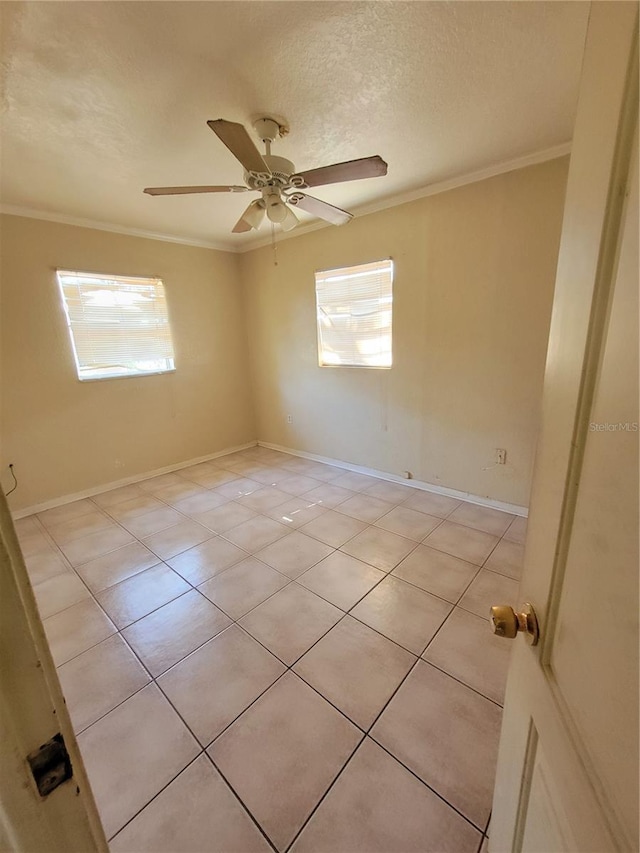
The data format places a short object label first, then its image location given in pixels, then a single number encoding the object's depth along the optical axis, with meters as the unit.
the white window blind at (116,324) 3.11
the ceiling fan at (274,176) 1.50
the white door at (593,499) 0.36
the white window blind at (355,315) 3.11
